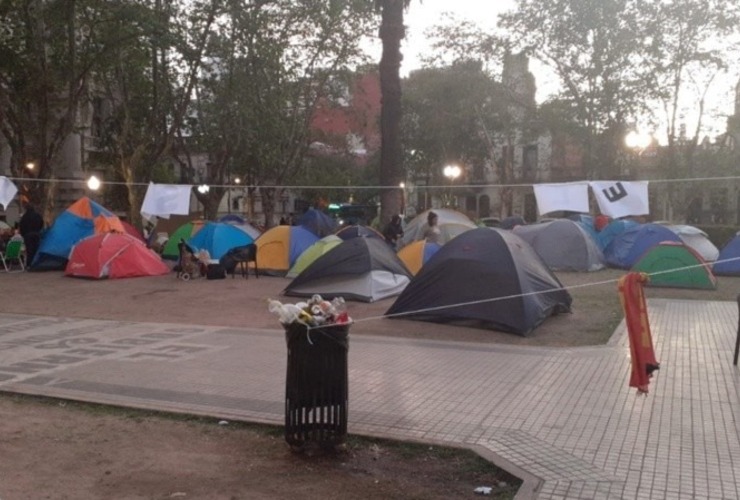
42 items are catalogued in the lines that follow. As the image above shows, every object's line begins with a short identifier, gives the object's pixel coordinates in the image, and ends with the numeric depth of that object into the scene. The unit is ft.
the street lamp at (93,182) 73.37
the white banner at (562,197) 43.73
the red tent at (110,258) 58.54
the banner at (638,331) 21.06
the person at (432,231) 56.90
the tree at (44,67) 65.36
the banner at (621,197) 42.50
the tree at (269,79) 85.61
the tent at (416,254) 54.54
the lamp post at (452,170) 97.65
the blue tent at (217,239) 64.39
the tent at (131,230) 73.26
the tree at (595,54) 86.17
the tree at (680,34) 84.99
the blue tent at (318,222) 89.34
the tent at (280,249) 62.28
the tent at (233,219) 82.78
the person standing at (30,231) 65.82
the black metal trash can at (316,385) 17.40
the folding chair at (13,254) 65.42
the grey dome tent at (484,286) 35.12
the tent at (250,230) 72.59
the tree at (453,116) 109.81
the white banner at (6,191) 52.43
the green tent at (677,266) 52.34
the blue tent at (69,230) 64.28
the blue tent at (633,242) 61.26
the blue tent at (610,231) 71.05
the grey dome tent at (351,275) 45.44
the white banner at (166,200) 55.62
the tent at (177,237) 74.13
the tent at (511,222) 87.04
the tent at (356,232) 60.51
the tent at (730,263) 59.47
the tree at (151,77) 66.85
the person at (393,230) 61.05
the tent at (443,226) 70.59
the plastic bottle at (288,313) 17.53
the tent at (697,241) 64.80
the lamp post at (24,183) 71.72
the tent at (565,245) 65.41
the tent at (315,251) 55.06
